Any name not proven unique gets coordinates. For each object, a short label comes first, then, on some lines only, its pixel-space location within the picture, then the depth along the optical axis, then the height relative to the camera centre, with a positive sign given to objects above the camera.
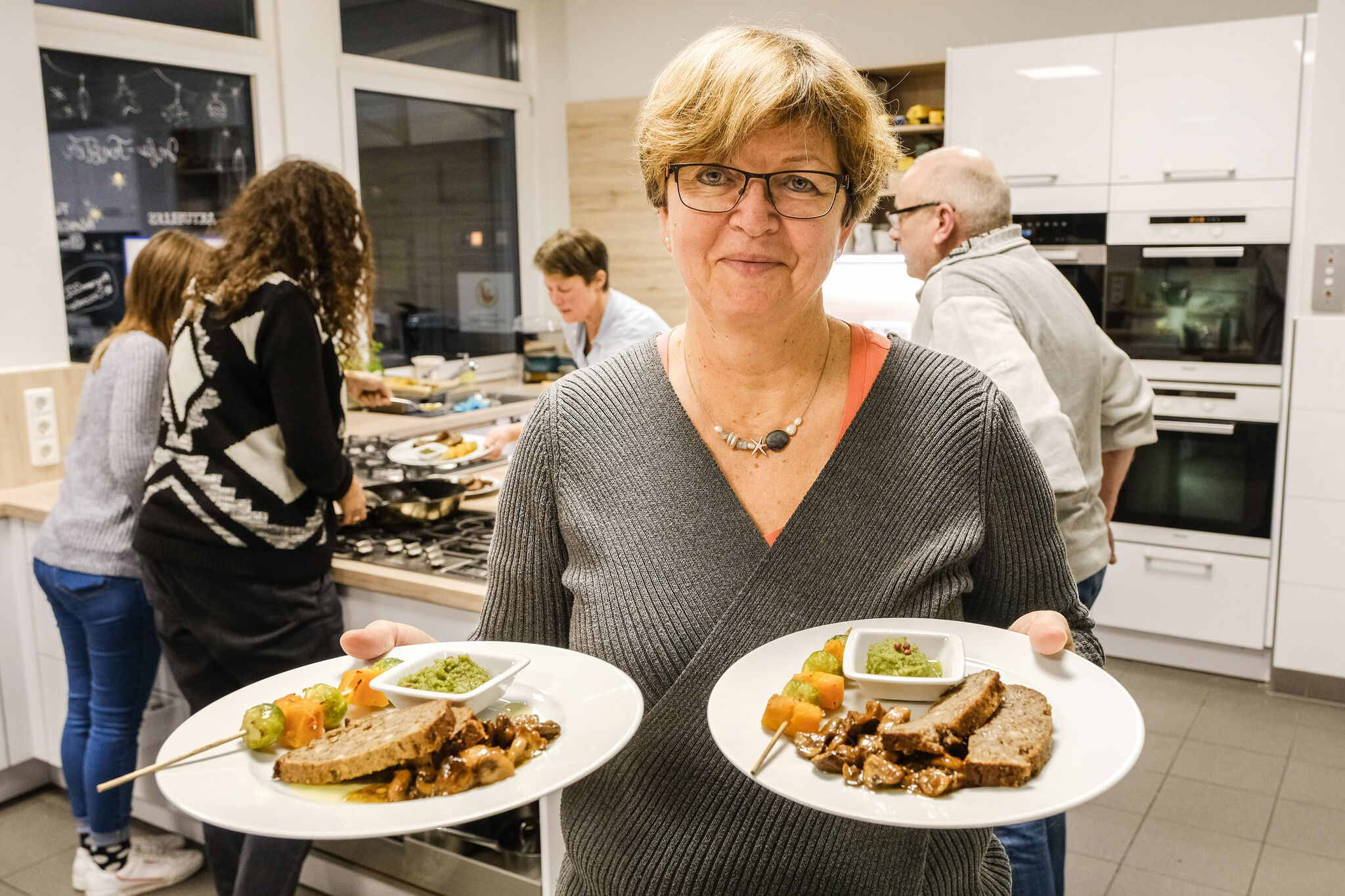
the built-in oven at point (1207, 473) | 3.79 -0.76
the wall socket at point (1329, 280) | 3.50 -0.07
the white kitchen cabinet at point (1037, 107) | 3.87 +0.58
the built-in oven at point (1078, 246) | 3.99 +0.06
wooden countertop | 2.11 -0.63
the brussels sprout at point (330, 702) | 0.99 -0.39
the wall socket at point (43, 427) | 3.18 -0.43
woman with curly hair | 2.09 -0.35
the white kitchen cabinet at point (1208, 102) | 3.57 +0.54
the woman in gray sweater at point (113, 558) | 2.47 -0.64
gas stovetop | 2.26 -0.61
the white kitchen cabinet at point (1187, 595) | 3.84 -1.21
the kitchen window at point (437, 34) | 4.76 +1.13
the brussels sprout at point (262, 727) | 0.89 -0.37
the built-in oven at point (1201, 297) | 3.71 -0.13
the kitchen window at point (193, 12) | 3.74 +0.98
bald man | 1.94 -0.16
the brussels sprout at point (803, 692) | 0.91 -0.36
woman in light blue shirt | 3.63 -0.08
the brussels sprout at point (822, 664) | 0.95 -0.35
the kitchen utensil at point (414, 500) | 2.59 -0.54
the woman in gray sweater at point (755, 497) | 1.01 -0.23
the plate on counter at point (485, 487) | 2.84 -0.57
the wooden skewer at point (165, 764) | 0.77 -0.37
